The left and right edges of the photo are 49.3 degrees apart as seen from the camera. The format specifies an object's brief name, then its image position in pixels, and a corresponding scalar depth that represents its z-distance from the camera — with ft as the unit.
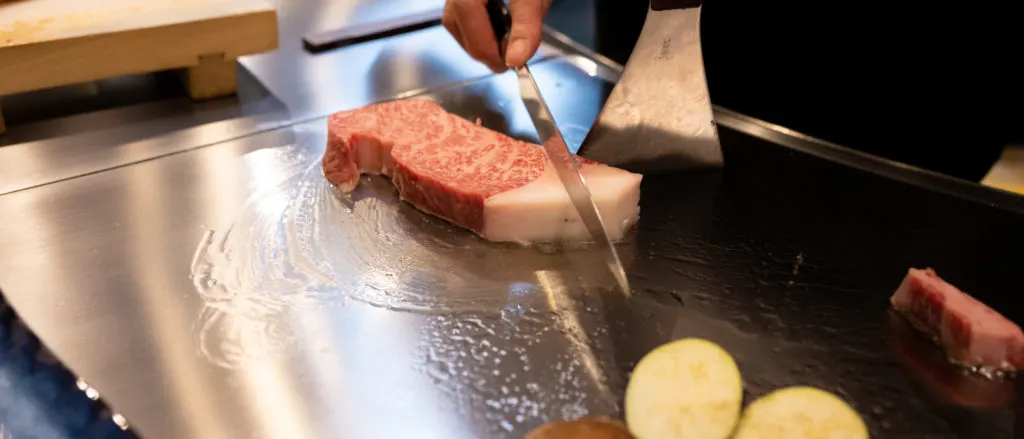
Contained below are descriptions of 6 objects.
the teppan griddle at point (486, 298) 1.86
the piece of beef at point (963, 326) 1.89
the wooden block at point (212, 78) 2.72
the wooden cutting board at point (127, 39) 2.50
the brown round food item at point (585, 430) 1.80
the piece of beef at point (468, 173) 2.21
